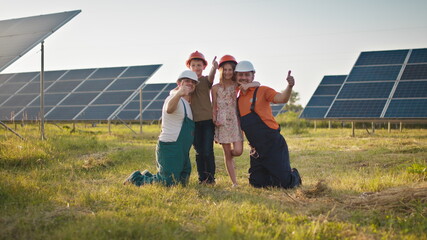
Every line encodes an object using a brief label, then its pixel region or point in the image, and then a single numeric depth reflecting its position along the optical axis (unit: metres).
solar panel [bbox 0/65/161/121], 15.32
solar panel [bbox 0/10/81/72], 8.40
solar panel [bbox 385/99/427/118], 12.68
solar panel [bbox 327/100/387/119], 13.41
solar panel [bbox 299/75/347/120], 19.42
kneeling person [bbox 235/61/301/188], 5.12
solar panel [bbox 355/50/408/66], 15.62
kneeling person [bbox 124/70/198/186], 4.96
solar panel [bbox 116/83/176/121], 21.54
